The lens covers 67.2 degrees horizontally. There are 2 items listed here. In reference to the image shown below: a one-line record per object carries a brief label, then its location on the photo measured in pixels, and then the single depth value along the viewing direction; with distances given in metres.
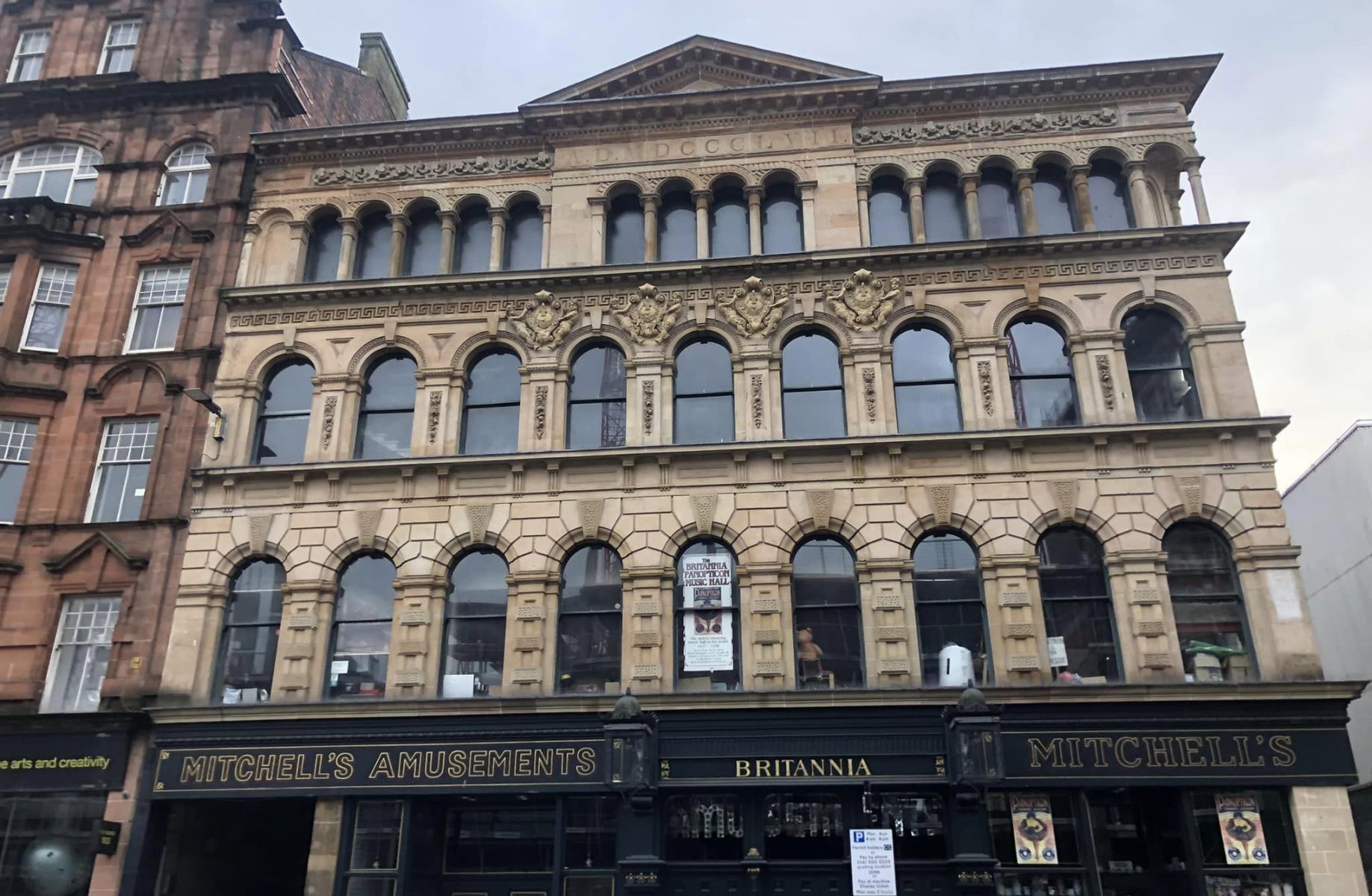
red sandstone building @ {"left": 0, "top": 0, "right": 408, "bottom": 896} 18.94
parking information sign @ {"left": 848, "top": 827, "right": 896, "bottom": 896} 15.69
